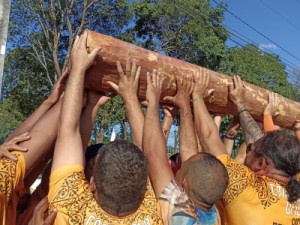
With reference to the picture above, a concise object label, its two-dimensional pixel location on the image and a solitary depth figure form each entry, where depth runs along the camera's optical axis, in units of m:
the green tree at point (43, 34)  16.98
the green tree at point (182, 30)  19.50
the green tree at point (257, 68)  20.64
